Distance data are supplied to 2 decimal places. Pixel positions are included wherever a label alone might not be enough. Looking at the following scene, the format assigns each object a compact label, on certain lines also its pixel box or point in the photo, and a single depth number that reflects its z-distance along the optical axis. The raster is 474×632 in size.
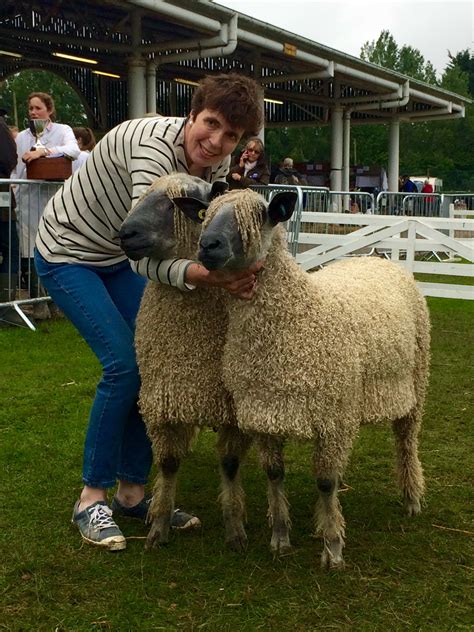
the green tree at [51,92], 56.19
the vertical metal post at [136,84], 14.51
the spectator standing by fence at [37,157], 7.70
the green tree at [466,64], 63.86
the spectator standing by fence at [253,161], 7.04
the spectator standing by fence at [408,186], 26.30
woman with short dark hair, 2.98
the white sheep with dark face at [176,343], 2.94
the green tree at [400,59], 57.85
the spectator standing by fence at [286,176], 13.45
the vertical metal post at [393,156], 25.69
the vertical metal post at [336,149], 23.02
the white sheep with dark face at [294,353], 2.80
